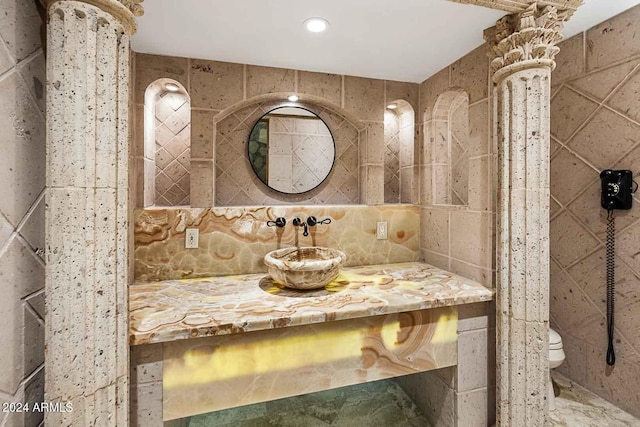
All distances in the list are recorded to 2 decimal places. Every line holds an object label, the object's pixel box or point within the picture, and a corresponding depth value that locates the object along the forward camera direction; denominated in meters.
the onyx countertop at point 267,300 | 1.19
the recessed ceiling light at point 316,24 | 1.49
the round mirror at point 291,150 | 2.12
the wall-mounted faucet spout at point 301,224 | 1.92
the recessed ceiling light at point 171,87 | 1.94
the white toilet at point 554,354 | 1.69
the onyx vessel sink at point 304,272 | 1.47
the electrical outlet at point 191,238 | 1.84
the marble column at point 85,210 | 0.87
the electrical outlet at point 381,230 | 2.18
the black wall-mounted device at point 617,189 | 1.59
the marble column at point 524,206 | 1.34
